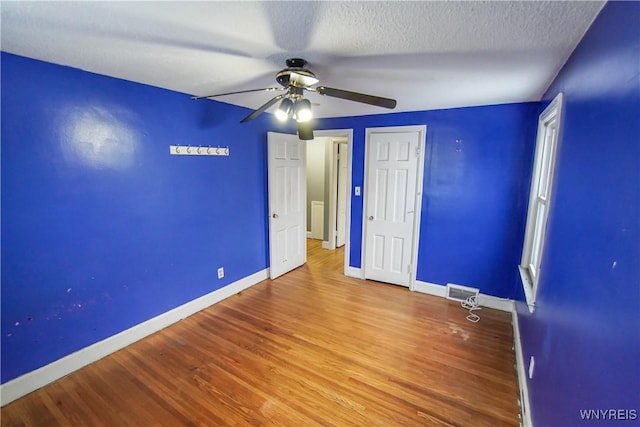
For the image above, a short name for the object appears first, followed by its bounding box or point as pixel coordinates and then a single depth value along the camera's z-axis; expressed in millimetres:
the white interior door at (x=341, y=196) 5266
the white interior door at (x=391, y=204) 3533
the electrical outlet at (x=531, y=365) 1732
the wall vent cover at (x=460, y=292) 3293
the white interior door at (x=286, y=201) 3793
